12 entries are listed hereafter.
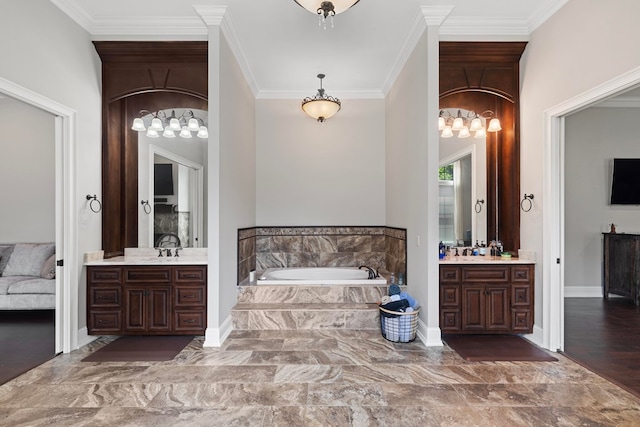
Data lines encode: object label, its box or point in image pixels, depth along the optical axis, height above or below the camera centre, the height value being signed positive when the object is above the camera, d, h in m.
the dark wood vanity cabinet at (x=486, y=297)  3.62 -0.87
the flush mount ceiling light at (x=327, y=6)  2.59 +1.57
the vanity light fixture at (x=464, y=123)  4.32 +1.14
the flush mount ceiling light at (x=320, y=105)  4.57 +1.44
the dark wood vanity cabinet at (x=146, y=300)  3.58 -0.88
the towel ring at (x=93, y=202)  3.63 +0.12
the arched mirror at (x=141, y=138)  3.83 +0.92
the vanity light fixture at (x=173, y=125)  4.24 +1.10
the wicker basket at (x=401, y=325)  3.52 -1.14
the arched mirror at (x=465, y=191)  4.28 +0.28
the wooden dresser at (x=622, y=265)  5.01 -0.78
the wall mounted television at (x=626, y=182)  5.48 +0.48
